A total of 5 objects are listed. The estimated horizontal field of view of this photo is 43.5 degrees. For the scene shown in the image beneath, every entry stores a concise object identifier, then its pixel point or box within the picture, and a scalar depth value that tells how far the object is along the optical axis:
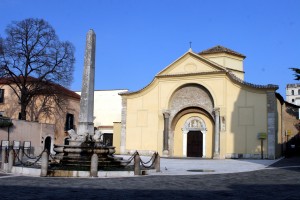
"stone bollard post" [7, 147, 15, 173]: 16.09
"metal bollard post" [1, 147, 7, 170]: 17.70
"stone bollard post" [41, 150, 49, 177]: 14.47
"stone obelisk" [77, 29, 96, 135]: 17.08
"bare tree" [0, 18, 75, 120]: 34.81
